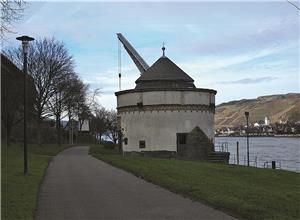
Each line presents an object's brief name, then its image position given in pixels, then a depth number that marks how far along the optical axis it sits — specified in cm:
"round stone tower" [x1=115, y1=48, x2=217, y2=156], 4878
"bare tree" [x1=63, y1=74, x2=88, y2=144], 5456
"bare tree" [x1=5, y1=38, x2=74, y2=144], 4806
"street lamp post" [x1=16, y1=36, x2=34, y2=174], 2125
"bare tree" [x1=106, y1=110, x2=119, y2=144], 8976
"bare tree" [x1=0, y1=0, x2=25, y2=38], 1544
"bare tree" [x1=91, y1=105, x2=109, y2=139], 10362
